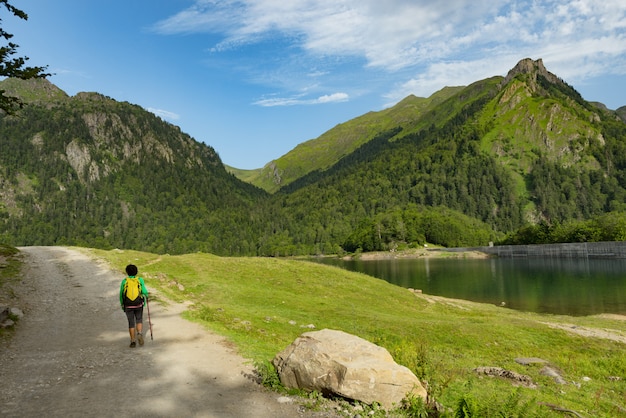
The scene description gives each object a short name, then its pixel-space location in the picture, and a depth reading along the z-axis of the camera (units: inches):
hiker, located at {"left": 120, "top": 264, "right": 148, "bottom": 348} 662.5
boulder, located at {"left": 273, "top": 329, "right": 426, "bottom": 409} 438.0
